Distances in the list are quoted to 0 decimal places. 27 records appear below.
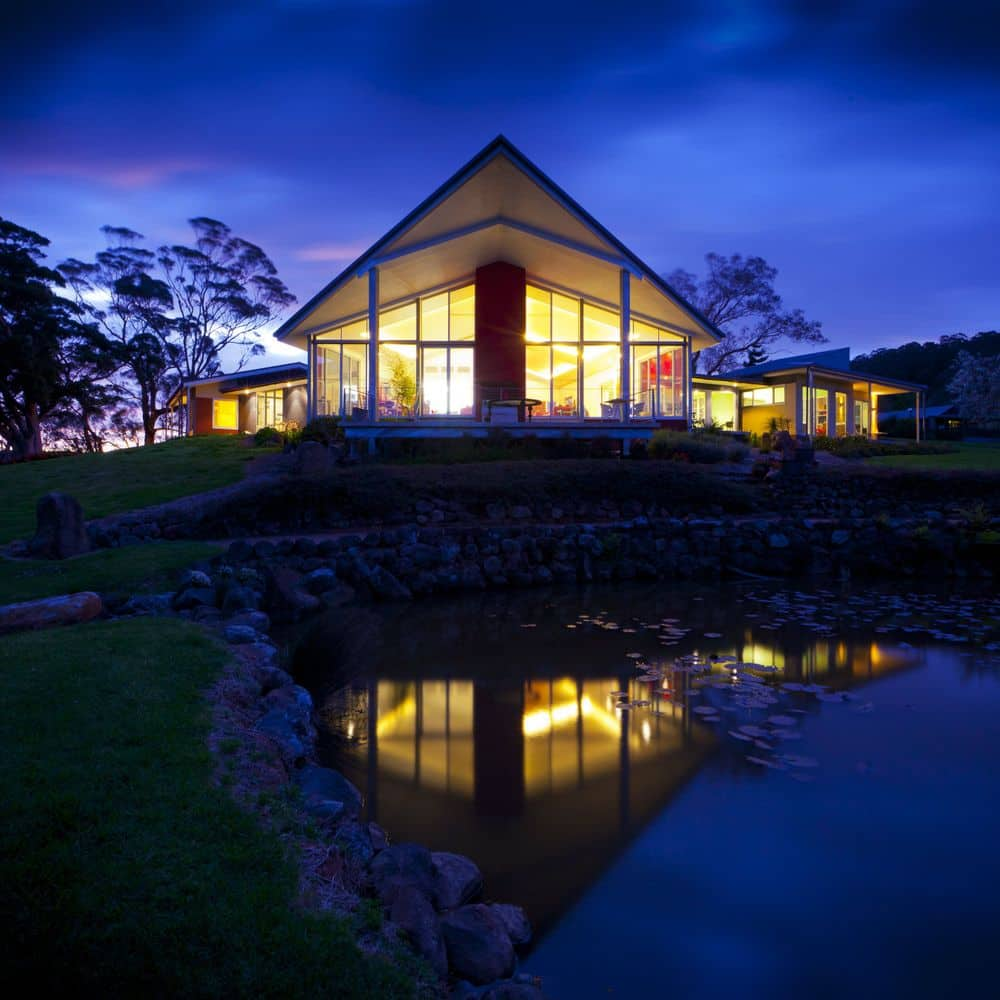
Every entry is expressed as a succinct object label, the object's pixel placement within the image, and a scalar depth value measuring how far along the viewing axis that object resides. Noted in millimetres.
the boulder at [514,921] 3031
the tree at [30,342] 29641
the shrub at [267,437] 22562
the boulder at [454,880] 3125
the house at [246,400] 30531
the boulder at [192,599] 8203
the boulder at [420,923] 2623
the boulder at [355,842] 3160
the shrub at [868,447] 22094
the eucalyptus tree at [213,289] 40125
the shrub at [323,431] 18719
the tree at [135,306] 38219
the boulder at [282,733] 4285
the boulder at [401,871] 2926
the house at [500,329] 17031
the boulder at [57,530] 10141
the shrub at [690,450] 16547
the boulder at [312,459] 14898
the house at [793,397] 28422
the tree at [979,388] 35406
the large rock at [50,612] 6695
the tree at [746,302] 37188
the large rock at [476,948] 2691
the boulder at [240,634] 6707
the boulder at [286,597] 9344
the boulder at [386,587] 10773
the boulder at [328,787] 3791
